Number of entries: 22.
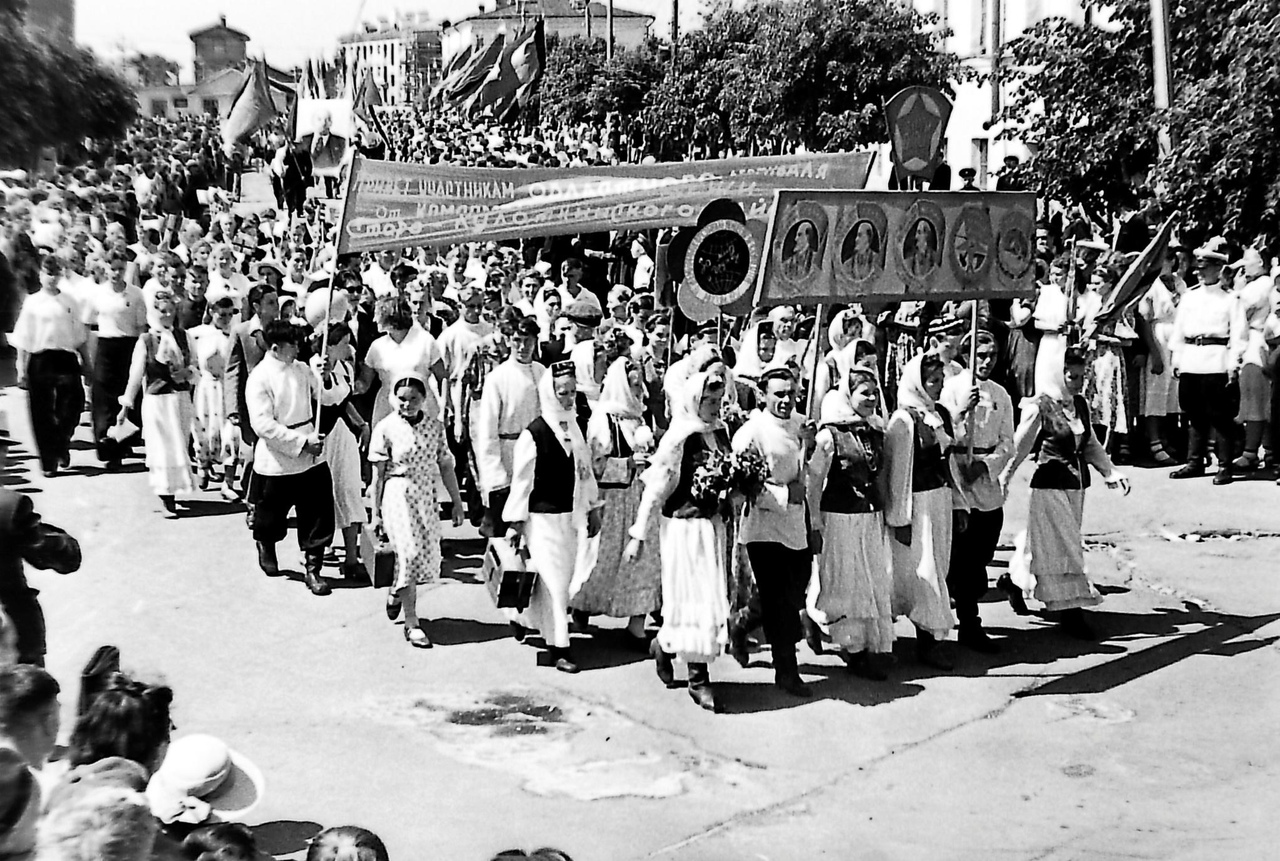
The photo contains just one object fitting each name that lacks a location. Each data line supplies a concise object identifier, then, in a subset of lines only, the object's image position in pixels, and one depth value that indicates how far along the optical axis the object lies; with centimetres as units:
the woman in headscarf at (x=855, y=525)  847
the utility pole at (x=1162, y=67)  1502
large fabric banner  1068
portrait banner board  868
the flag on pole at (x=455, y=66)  2372
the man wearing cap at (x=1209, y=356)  1345
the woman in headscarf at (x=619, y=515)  904
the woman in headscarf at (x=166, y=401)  1228
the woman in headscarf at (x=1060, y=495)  918
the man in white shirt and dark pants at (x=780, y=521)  812
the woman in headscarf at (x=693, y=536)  805
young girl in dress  908
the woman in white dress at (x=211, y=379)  1271
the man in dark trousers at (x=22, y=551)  673
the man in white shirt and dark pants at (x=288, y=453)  1000
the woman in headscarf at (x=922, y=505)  864
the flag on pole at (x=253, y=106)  2228
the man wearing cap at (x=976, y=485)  900
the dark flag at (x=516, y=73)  2275
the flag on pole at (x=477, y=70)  2309
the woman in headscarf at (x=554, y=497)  870
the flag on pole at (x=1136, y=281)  1250
